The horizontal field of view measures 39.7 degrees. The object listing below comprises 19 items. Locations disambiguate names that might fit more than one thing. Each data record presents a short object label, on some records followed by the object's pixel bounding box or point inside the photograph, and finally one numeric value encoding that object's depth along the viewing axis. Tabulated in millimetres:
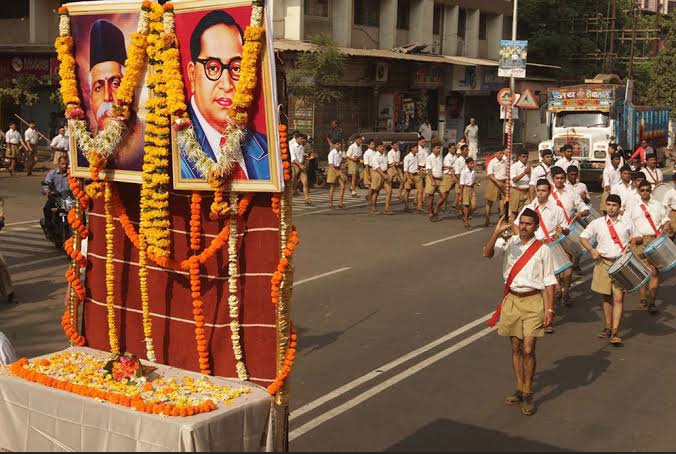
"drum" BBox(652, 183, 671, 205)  14052
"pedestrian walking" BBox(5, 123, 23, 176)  28594
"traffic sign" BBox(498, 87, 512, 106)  25781
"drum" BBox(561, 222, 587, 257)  12720
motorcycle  16250
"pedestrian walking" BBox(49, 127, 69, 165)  26564
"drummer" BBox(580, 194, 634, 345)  11039
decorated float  6262
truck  29656
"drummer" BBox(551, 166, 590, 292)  12969
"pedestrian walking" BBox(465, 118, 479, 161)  34297
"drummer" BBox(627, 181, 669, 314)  12648
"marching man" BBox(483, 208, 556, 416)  8750
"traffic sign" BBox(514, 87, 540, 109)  28386
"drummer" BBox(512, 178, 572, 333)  11703
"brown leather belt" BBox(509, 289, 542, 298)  8859
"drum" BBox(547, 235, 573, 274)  11672
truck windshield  30547
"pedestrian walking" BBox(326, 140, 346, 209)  23656
